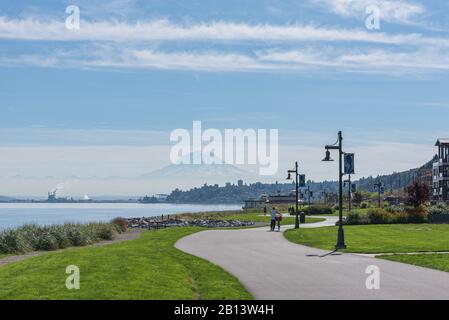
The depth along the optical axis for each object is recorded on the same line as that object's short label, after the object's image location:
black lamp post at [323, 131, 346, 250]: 29.25
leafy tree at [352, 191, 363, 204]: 112.94
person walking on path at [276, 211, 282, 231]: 46.84
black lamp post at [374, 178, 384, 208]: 84.62
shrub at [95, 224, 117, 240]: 42.32
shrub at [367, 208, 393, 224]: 57.75
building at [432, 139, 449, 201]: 102.38
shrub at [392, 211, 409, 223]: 58.34
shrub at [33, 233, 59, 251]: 33.38
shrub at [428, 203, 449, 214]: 60.43
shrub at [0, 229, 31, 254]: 30.86
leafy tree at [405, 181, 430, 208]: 73.25
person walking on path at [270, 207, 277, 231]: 45.94
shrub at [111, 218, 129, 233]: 53.33
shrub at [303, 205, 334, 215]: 86.88
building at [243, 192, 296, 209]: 156.94
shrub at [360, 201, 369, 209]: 95.05
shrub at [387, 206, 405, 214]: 62.35
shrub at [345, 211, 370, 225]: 57.51
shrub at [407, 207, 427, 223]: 58.91
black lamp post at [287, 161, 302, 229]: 49.30
